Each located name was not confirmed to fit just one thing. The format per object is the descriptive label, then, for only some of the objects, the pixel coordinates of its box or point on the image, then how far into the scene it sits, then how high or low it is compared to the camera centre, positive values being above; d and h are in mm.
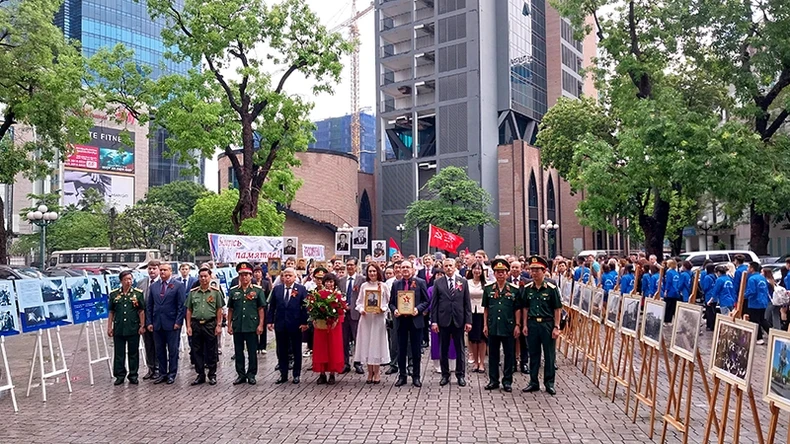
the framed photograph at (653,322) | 6918 -854
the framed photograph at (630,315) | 7805 -869
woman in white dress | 10227 -1323
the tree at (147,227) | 60781 +1718
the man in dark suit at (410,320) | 10078 -1149
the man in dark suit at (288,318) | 10438 -1137
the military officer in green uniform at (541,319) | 9359 -1065
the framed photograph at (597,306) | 9751 -949
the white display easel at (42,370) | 9252 -1756
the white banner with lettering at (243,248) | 17625 -79
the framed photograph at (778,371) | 4293 -853
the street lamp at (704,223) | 38559 +1007
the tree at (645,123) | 21953 +3954
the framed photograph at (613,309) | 8828 -890
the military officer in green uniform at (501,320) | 9586 -1099
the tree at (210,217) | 52312 +2237
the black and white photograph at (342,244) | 20547 +1
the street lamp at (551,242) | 60000 -31
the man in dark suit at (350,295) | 11789 -905
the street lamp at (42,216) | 30225 +1380
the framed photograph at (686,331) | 5945 -817
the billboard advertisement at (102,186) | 89688 +8157
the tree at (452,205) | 45969 +2674
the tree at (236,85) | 20047 +4931
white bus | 45438 -751
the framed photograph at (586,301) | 10566 -925
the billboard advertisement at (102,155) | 90312 +12458
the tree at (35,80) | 22156 +5586
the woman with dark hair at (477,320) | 11133 -1272
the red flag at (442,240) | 21062 +98
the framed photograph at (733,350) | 4875 -830
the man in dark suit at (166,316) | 10492 -1094
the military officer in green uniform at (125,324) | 10383 -1197
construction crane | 129875 +36868
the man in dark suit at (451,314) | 10086 -1067
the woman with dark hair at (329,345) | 10141 -1519
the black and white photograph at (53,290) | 10023 -647
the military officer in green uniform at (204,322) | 10258 -1162
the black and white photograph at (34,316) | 9516 -984
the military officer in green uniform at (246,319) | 10305 -1128
